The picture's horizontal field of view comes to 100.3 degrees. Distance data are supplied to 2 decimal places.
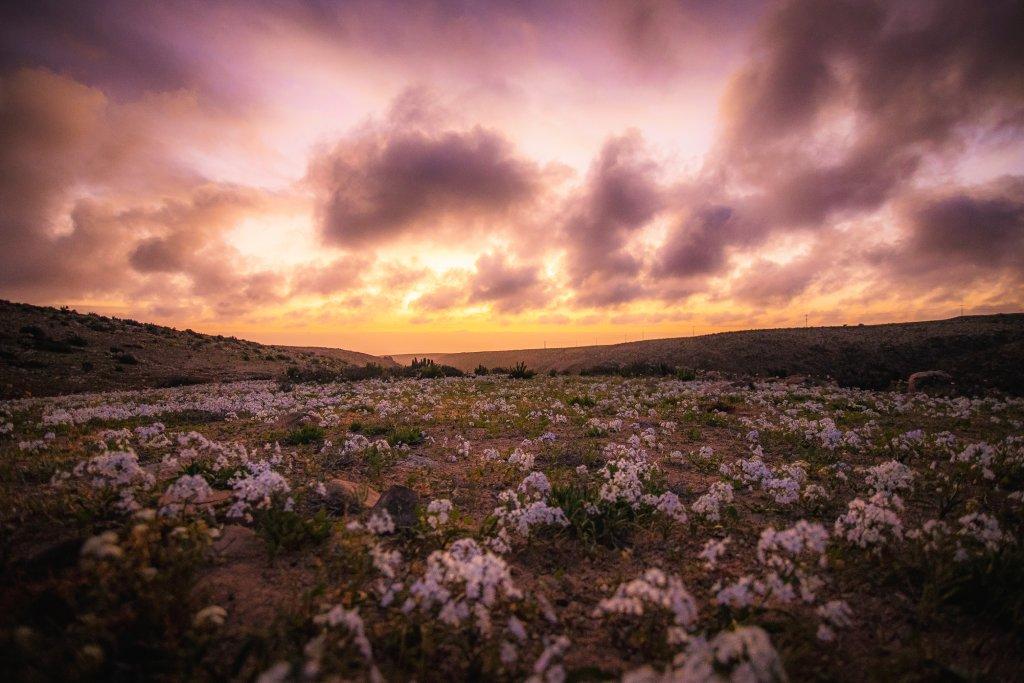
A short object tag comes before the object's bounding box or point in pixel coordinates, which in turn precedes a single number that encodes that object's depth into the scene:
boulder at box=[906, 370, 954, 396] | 19.62
